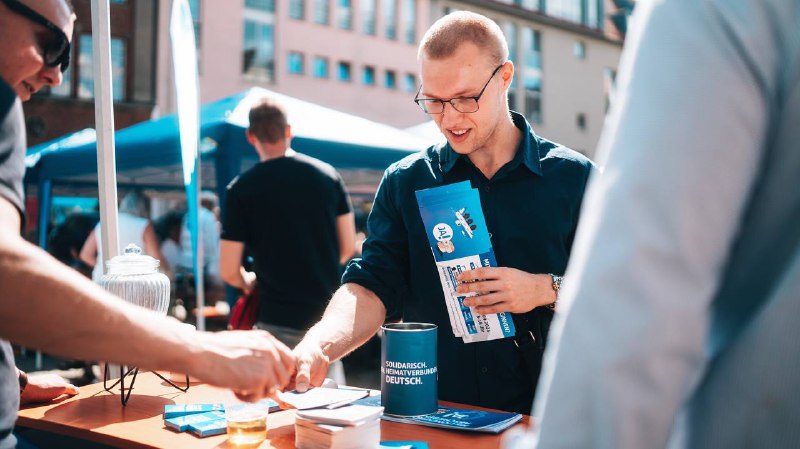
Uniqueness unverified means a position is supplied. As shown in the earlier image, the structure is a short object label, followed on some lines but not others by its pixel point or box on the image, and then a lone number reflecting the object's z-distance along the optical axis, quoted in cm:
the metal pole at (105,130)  250
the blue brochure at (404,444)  130
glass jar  182
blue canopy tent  492
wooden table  139
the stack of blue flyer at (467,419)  143
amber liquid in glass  138
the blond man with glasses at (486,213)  183
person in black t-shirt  312
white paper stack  125
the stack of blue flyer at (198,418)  147
